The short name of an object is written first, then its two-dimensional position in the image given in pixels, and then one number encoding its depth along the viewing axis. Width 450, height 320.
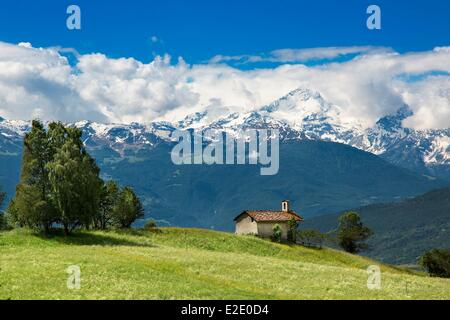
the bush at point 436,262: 139.25
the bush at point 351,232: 140.12
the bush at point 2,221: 136.81
